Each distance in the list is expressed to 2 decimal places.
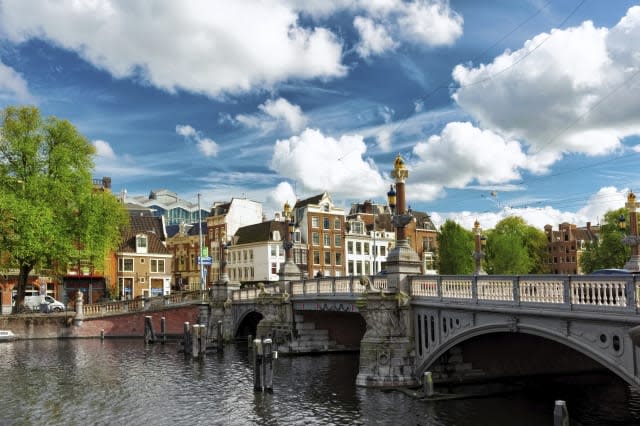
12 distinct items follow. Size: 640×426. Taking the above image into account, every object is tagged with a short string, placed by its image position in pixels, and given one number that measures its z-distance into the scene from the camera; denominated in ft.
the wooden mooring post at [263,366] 86.74
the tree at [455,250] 237.86
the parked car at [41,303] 185.16
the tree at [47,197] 161.99
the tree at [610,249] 233.96
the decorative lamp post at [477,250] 120.78
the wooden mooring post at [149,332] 156.25
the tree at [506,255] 250.78
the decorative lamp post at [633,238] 91.64
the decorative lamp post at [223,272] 158.28
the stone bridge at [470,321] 50.44
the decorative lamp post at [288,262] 127.75
